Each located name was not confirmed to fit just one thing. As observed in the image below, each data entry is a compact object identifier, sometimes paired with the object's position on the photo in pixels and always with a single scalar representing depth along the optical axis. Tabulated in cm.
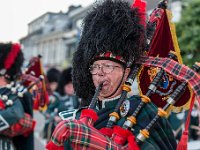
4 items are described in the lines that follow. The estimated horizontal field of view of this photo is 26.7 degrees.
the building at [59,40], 4241
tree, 1914
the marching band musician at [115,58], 238
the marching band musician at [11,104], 414
